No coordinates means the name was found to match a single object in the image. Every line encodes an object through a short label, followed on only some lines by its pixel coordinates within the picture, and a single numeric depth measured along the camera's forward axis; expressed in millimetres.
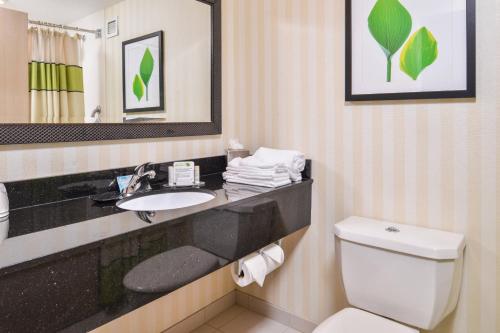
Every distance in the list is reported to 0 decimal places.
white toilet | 1235
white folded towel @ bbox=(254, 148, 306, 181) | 1647
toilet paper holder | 1487
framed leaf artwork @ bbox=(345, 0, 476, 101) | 1322
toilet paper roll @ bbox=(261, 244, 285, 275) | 1556
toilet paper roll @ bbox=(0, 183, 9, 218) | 1061
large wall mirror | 1189
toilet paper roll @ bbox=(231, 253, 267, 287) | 1474
